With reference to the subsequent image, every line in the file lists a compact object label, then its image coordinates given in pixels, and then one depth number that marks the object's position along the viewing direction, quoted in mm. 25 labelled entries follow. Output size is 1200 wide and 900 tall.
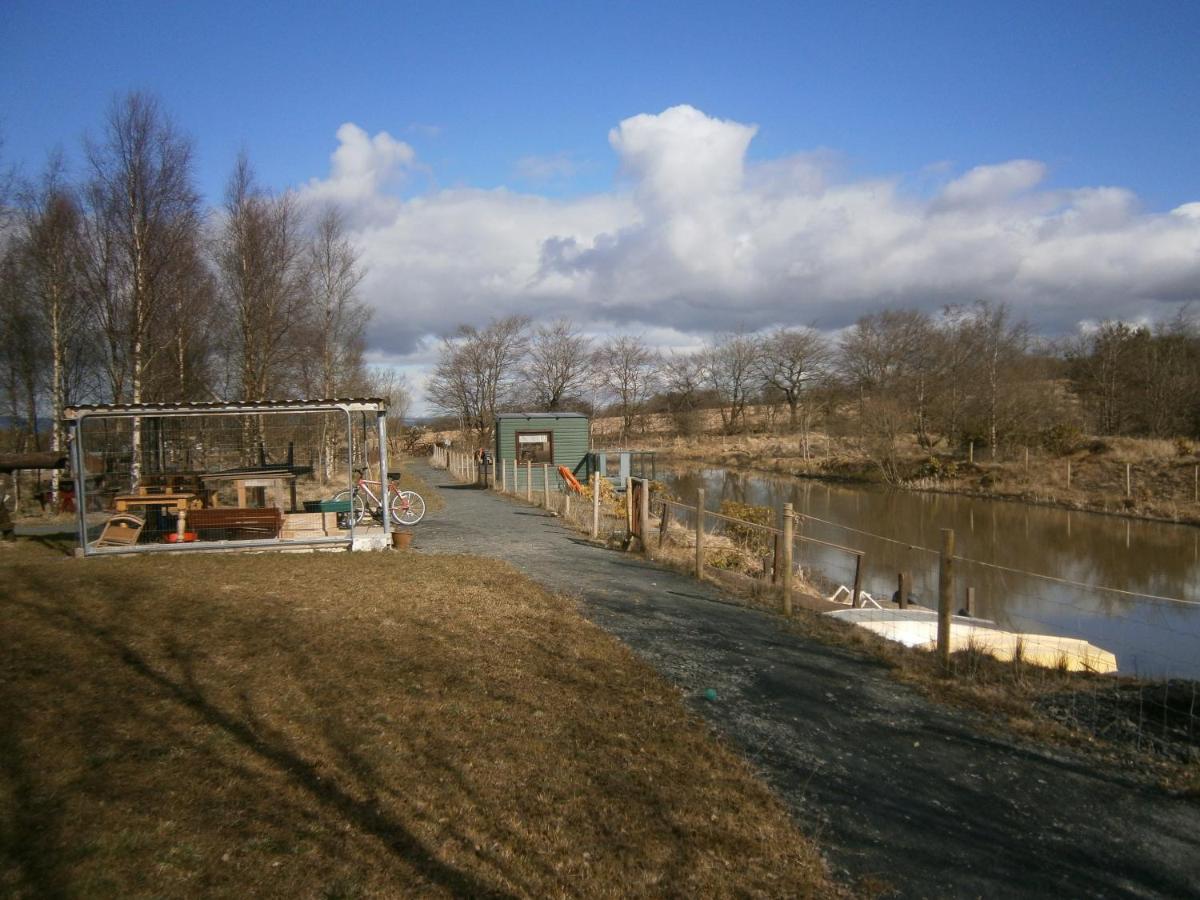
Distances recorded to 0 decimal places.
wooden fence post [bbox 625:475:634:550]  13938
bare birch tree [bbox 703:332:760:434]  58031
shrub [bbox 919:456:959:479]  33438
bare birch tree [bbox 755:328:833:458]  54484
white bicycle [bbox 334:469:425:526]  13861
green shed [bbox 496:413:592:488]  28219
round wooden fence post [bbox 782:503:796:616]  8734
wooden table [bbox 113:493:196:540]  10719
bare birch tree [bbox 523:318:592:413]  49062
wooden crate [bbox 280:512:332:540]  11859
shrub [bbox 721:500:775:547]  16922
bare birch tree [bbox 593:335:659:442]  55969
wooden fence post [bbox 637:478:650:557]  13117
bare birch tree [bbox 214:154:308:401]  21703
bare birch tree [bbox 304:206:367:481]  26344
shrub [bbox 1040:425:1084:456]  32219
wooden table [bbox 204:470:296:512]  12625
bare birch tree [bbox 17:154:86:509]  19984
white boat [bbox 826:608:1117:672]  8500
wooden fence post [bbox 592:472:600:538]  14807
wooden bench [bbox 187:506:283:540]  11164
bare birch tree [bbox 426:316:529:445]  48188
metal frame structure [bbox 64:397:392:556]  10383
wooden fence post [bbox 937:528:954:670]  6371
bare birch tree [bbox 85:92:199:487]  17031
